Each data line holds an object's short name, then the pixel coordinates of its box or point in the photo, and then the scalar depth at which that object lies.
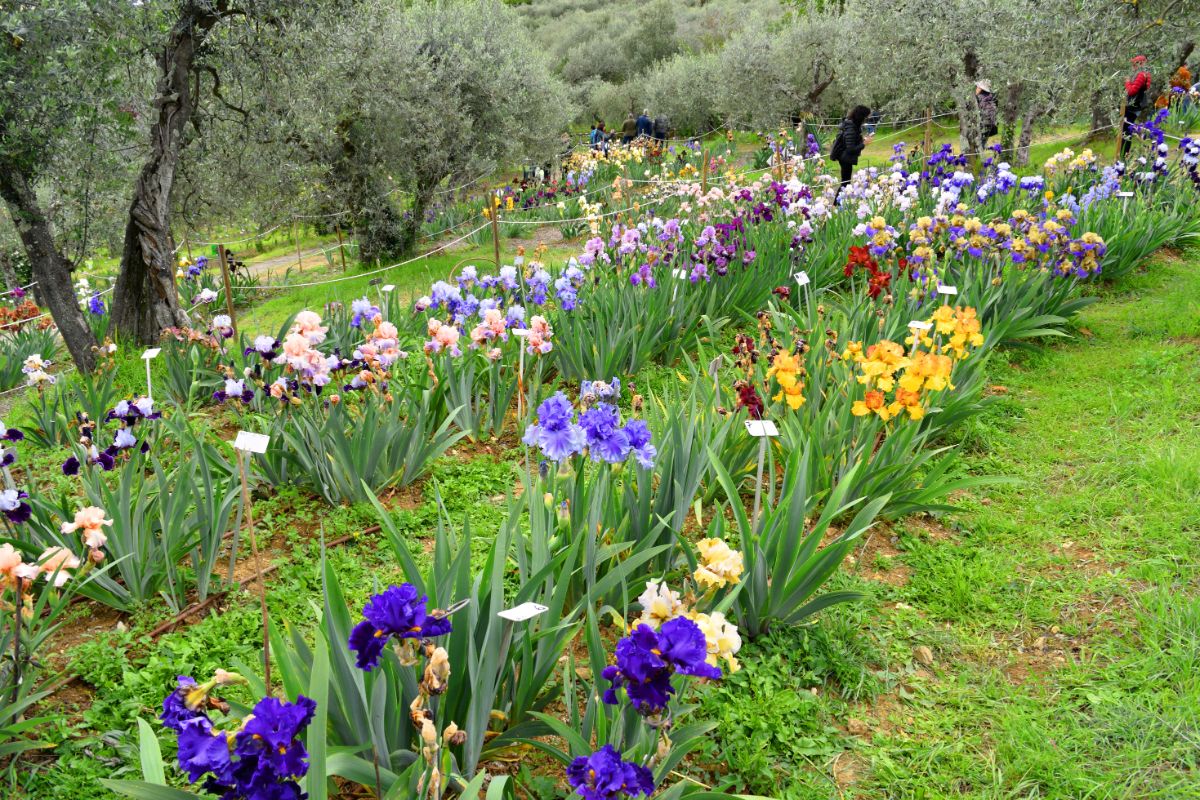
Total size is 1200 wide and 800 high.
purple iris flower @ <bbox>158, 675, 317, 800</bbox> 1.12
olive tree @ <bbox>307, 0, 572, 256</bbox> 9.70
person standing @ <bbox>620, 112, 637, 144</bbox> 18.38
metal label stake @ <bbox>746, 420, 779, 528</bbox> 2.21
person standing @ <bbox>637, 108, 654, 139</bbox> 18.75
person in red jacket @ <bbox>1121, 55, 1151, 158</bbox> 8.97
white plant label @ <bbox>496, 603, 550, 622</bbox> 1.47
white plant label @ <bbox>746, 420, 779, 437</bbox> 2.21
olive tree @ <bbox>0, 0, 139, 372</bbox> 4.82
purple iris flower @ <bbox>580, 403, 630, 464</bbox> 2.15
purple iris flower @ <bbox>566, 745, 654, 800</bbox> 1.25
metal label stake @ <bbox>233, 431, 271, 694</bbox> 1.84
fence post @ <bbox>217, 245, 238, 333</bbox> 4.84
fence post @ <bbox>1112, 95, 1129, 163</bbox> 8.37
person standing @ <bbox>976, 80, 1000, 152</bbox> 10.72
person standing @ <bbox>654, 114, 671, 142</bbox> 19.39
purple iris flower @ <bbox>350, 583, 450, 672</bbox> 1.26
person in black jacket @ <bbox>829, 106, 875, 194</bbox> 11.00
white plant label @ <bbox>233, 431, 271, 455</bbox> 1.84
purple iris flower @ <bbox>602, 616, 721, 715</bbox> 1.26
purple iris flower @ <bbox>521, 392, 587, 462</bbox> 2.11
